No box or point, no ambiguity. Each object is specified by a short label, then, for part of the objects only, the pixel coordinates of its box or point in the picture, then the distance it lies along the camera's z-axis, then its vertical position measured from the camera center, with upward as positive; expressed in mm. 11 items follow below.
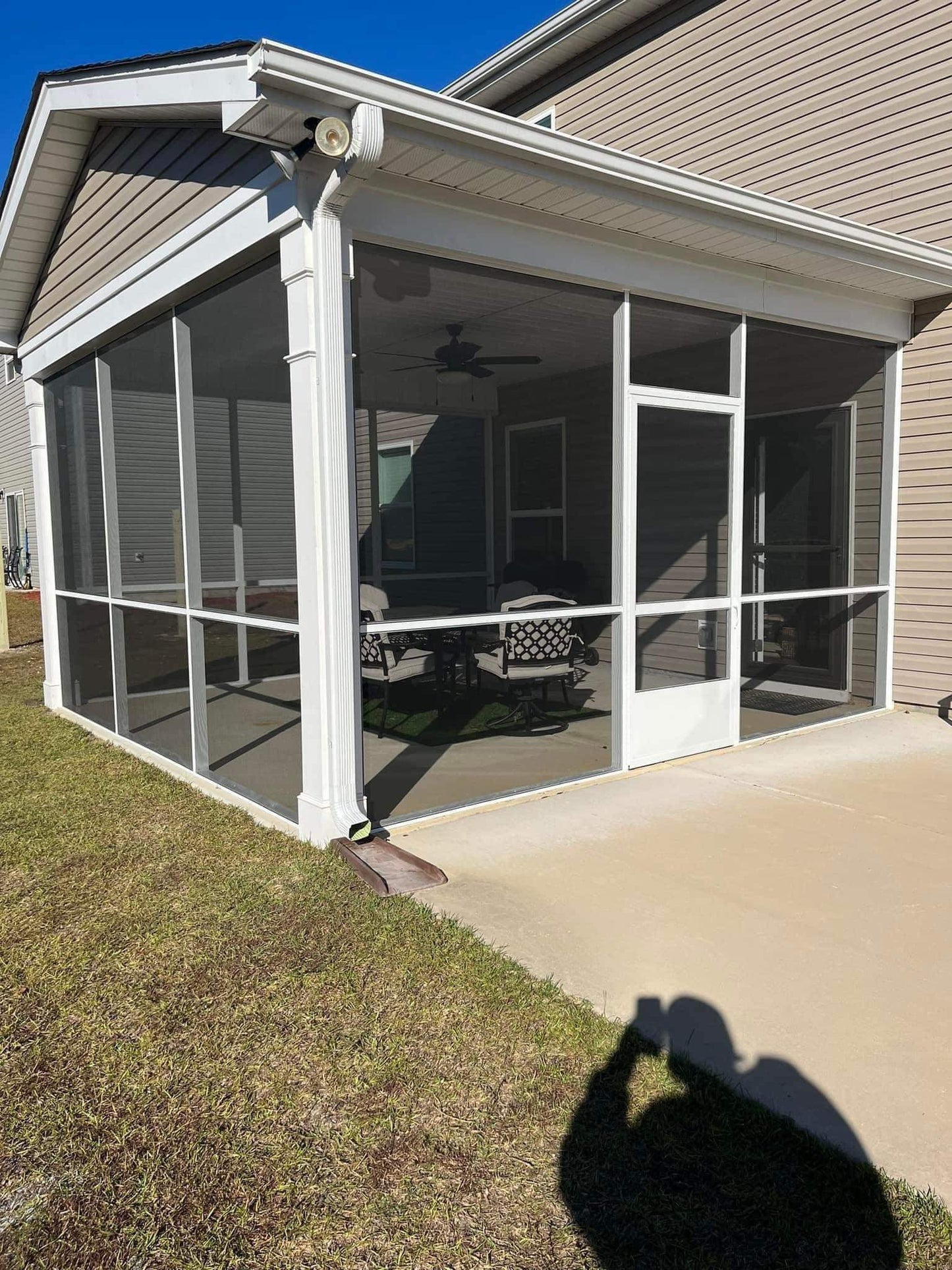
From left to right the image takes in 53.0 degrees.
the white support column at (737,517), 5207 +45
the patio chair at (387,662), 5730 -812
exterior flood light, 3111 +1289
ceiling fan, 7555 +1374
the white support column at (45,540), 7020 -41
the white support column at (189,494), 4703 +191
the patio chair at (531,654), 5566 -752
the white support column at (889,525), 6266 -17
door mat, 6441 -1223
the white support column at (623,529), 4715 -12
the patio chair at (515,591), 6977 -462
